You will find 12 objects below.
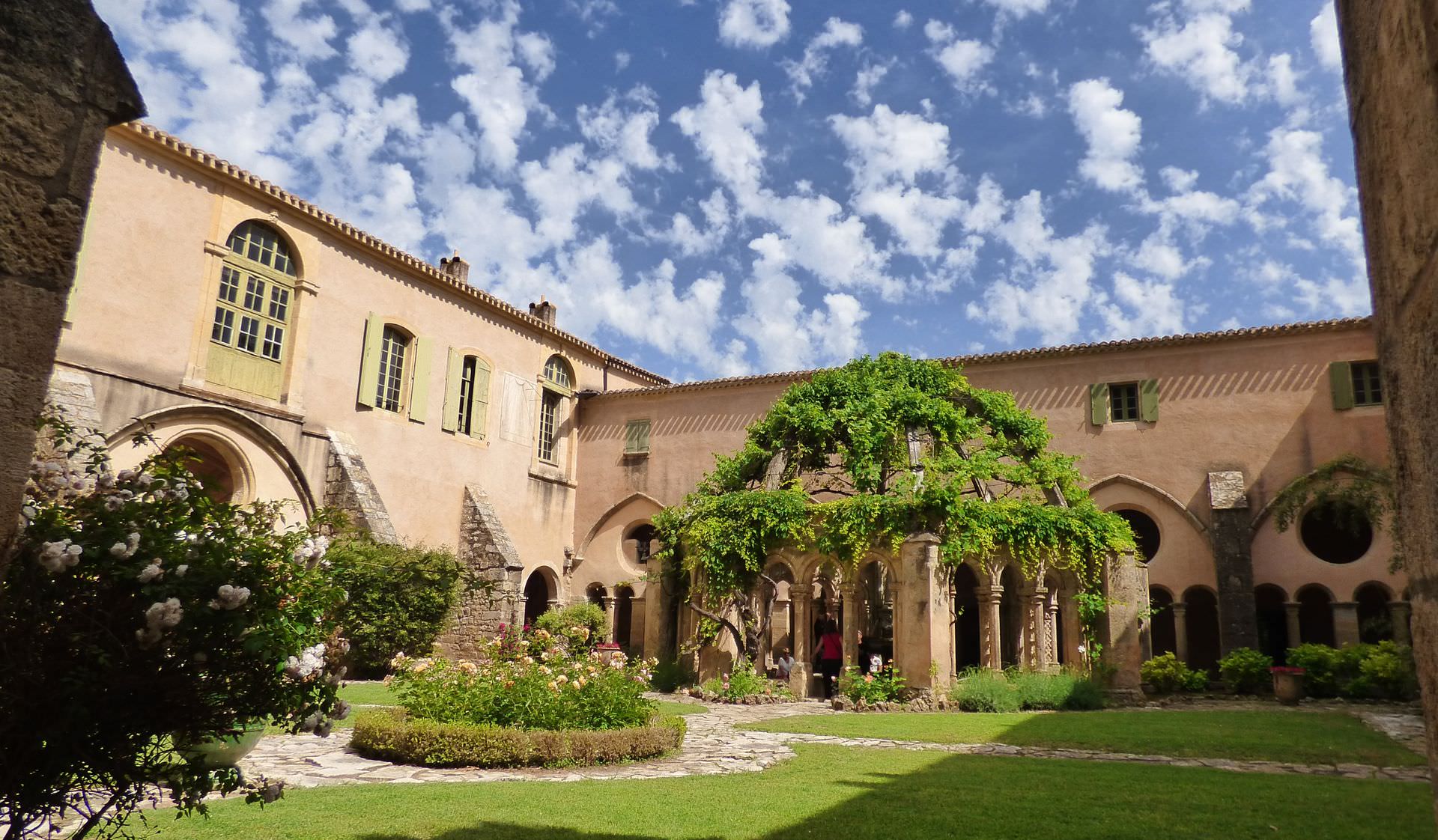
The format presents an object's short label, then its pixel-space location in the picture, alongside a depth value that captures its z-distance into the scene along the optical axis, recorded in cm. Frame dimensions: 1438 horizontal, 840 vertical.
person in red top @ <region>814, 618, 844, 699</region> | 1666
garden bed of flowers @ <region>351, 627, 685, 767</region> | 795
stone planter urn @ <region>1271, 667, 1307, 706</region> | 1502
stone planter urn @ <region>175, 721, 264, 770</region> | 560
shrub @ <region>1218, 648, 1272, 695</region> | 1691
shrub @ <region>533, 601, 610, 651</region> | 1970
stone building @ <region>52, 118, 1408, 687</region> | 1550
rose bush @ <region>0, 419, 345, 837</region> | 317
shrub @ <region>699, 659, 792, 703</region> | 1469
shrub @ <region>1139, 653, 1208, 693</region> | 1717
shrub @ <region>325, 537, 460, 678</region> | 1717
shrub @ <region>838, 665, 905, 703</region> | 1384
